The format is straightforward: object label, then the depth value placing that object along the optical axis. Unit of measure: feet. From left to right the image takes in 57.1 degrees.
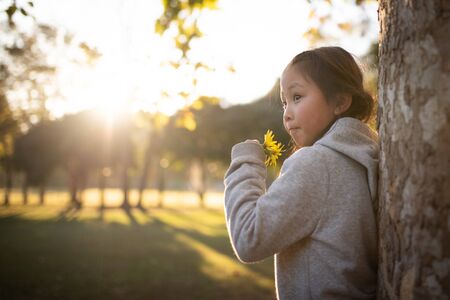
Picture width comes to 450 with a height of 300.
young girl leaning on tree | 5.70
